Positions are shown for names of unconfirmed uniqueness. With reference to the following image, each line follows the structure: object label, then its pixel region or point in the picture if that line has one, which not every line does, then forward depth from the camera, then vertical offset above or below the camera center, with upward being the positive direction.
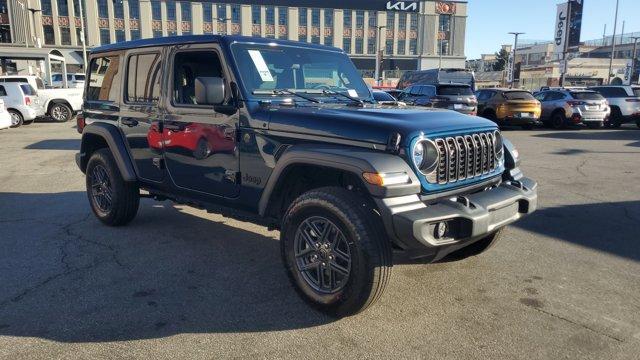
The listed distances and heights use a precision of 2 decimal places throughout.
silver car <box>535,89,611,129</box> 16.97 -0.92
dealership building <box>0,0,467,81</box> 60.22 +7.15
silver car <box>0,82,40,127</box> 16.55 -0.77
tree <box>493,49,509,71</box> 79.94 +3.35
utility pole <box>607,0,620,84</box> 44.16 +5.28
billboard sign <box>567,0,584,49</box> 32.03 +3.75
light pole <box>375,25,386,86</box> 66.34 +5.63
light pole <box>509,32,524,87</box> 41.05 +2.85
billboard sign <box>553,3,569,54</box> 32.31 +3.45
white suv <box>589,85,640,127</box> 17.72 -0.73
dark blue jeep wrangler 3.18 -0.58
